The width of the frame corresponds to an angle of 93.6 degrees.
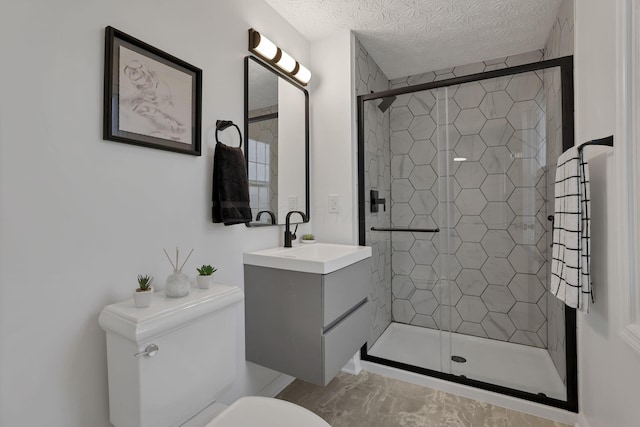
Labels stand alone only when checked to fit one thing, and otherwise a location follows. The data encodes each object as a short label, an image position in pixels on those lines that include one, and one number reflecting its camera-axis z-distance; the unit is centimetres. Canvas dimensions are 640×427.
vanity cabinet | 144
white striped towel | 124
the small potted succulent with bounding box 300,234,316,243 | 211
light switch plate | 217
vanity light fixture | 167
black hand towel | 142
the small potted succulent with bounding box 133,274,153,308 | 98
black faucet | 189
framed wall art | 105
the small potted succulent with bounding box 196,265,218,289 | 120
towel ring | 147
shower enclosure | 200
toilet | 90
